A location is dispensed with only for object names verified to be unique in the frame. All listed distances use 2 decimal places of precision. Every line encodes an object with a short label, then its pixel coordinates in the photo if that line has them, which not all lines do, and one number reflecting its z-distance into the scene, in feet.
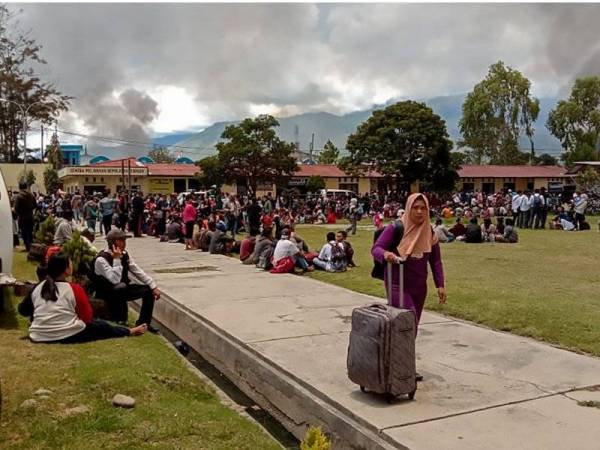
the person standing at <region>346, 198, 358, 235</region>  75.61
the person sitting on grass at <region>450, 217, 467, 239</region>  64.90
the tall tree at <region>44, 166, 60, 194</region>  178.09
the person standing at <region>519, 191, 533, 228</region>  81.51
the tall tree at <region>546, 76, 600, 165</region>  203.92
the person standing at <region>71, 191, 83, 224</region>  89.25
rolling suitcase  14.71
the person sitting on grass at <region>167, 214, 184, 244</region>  66.90
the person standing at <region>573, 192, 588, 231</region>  79.51
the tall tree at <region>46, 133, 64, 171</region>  207.50
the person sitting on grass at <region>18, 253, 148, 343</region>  20.85
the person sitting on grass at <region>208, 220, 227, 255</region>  53.16
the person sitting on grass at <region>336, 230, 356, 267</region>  41.55
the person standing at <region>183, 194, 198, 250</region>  60.70
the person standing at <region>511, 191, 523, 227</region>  82.07
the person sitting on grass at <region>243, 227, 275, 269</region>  41.93
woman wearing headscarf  16.21
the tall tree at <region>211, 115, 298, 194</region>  148.77
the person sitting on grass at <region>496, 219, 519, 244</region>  61.67
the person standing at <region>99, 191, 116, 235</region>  69.00
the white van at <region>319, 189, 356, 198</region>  136.96
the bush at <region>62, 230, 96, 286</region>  27.94
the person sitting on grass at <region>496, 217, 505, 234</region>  63.26
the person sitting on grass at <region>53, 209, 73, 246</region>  38.41
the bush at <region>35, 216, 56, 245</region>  41.63
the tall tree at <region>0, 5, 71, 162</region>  171.94
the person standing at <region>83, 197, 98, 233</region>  72.95
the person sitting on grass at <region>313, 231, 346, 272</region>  40.40
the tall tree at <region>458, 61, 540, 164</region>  211.82
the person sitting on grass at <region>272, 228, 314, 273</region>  40.24
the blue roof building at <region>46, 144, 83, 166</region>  254.96
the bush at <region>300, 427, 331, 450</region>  10.03
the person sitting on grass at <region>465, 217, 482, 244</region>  62.13
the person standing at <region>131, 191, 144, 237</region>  72.28
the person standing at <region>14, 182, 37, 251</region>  44.98
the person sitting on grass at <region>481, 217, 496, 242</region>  62.59
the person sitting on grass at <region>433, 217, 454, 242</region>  61.29
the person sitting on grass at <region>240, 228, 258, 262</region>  45.93
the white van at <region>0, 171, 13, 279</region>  25.12
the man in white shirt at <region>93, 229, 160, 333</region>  25.23
